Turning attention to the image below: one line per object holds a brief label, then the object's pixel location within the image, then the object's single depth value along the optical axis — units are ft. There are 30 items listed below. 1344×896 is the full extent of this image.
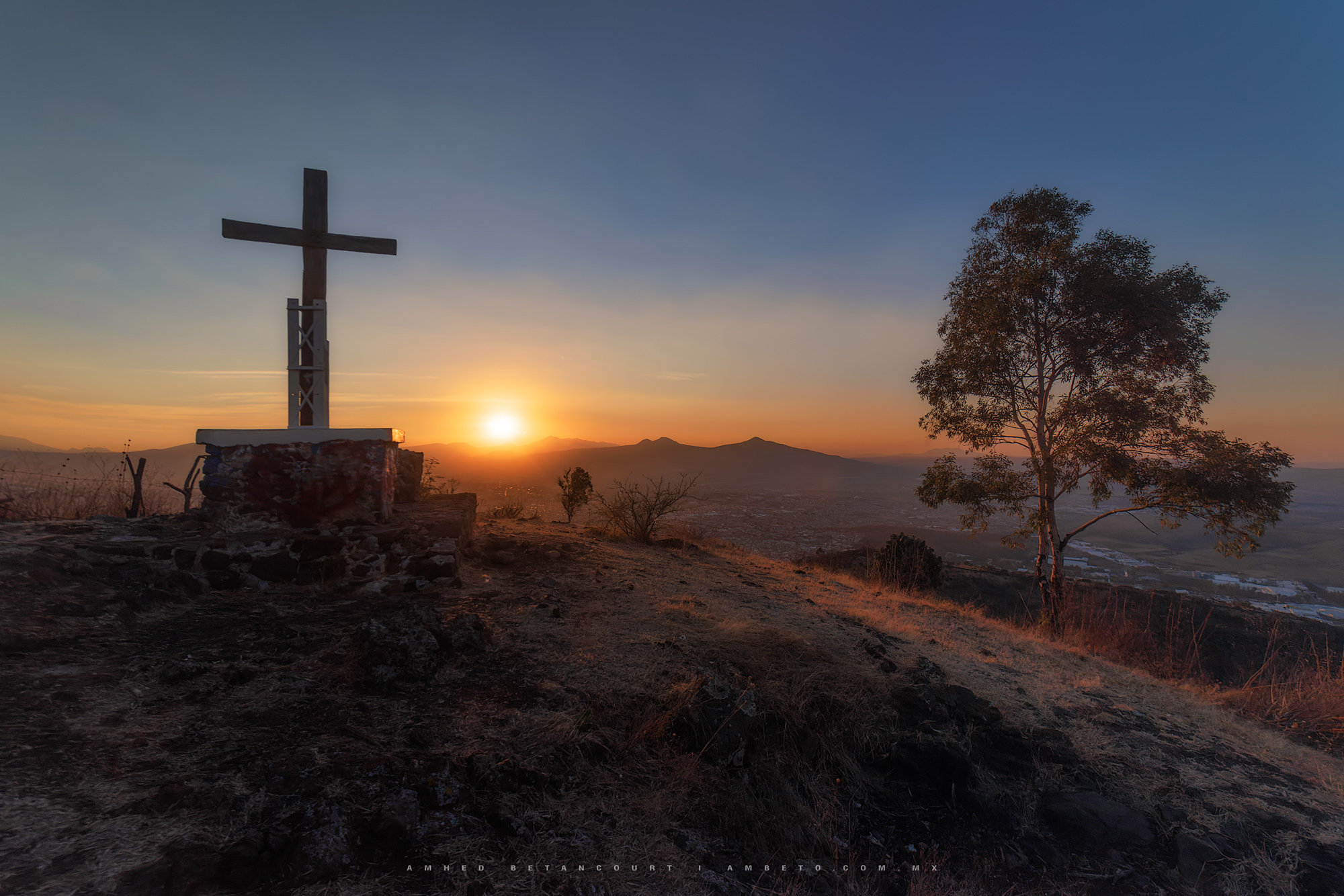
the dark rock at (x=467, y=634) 14.15
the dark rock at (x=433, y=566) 19.06
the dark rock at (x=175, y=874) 6.29
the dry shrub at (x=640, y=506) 38.88
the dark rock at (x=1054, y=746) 15.15
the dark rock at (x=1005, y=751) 14.43
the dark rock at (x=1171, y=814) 13.01
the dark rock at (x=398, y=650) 12.22
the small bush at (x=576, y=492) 43.98
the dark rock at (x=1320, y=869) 11.34
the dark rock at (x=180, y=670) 10.87
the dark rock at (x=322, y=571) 17.39
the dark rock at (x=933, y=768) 13.33
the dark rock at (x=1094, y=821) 12.22
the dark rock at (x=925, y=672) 18.38
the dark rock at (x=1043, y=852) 11.57
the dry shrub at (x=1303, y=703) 20.08
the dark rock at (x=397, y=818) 7.99
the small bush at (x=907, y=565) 47.24
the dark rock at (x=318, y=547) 17.67
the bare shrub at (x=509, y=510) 40.50
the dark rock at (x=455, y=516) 20.61
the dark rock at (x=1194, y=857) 11.45
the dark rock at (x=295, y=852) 6.93
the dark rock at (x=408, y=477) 24.56
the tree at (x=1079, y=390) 31.48
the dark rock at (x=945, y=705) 15.76
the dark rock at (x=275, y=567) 16.81
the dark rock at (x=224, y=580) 15.95
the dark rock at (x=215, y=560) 16.20
